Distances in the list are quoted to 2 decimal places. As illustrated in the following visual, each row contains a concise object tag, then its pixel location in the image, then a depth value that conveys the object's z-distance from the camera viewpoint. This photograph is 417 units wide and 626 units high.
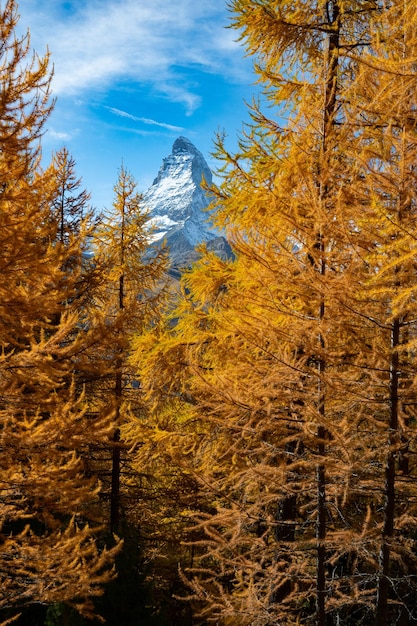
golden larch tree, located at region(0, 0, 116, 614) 4.84
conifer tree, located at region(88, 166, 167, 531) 11.20
